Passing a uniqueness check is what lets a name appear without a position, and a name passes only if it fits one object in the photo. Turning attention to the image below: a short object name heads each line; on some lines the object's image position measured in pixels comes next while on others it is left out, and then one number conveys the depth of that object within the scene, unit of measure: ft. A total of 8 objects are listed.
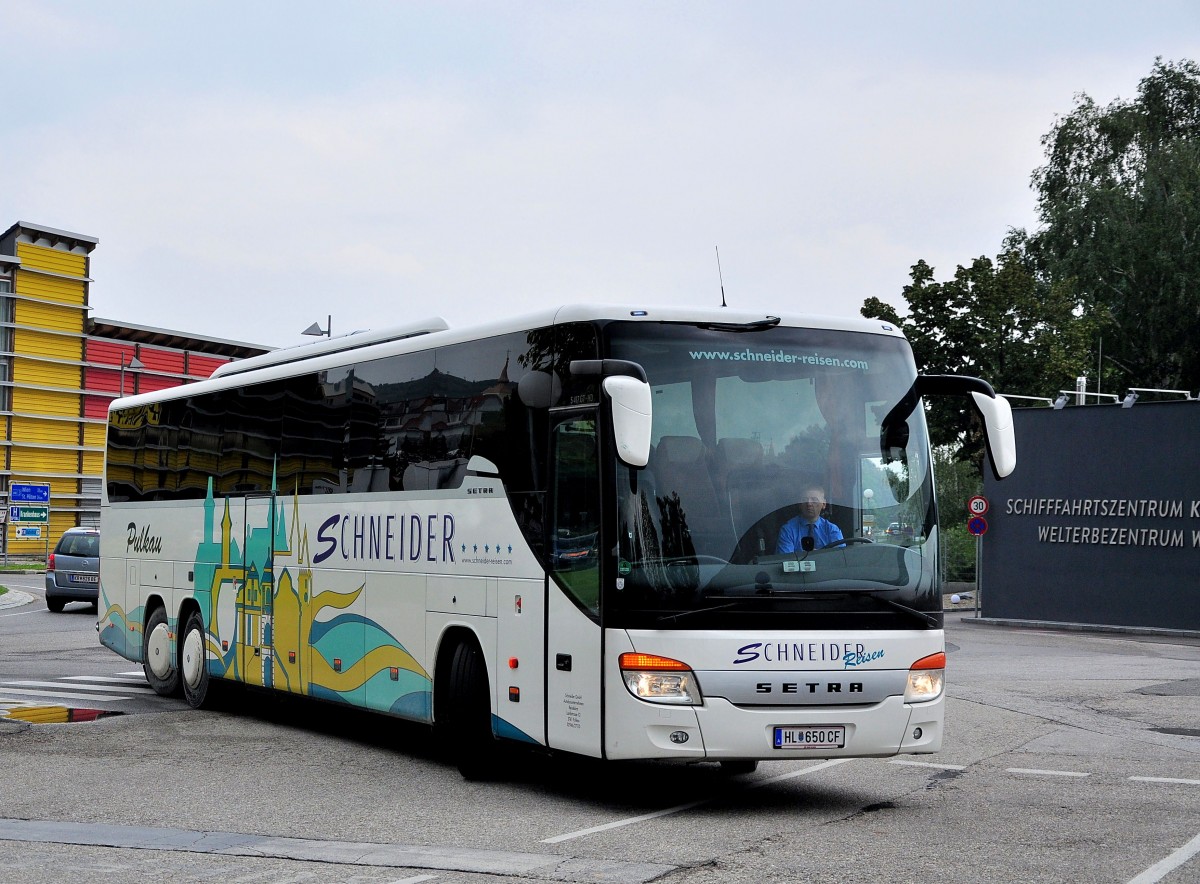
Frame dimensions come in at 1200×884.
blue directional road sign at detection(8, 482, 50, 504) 201.87
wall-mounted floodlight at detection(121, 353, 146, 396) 235.81
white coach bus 30.30
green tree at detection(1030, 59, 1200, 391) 182.09
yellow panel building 216.95
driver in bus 30.83
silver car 107.04
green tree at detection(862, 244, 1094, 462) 181.47
